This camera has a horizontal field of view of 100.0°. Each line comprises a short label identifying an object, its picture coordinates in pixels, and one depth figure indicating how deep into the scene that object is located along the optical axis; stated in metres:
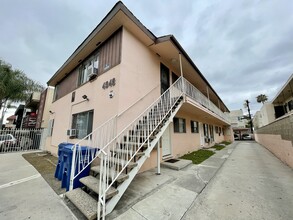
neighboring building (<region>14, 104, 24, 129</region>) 18.08
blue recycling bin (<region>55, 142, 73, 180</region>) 4.06
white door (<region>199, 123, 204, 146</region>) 11.63
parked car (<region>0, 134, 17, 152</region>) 9.66
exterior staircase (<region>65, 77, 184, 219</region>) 2.29
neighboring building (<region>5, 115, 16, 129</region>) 35.22
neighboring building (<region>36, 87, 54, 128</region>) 12.86
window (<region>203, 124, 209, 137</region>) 12.90
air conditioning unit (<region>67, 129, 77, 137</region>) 6.70
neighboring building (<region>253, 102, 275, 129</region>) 16.53
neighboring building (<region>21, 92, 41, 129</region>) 15.11
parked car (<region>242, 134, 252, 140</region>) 33.91
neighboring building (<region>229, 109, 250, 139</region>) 41.01
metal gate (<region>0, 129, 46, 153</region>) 9.81
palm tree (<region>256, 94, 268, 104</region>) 43.51
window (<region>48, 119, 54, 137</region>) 9.87
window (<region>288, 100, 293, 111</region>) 12.18
